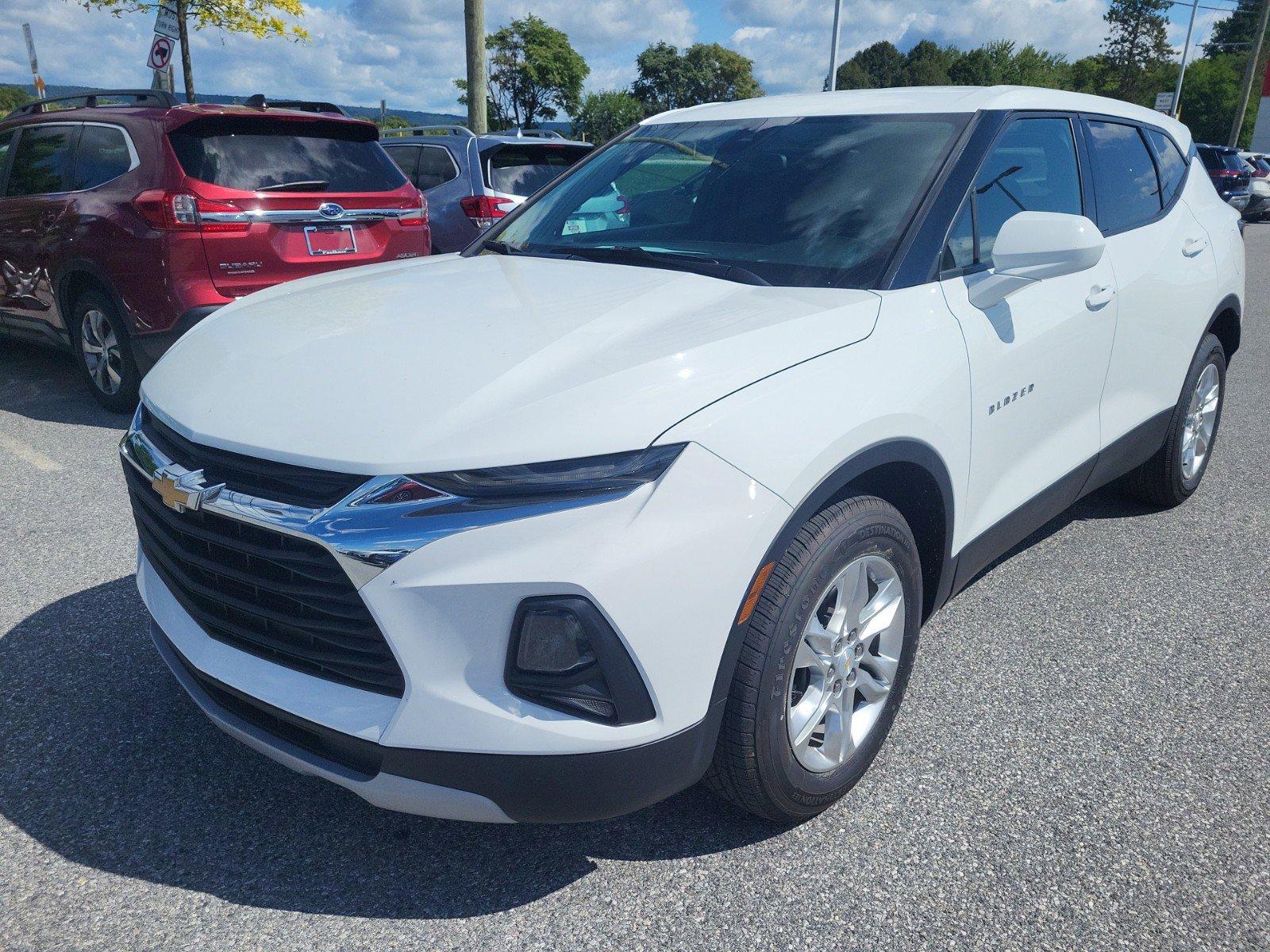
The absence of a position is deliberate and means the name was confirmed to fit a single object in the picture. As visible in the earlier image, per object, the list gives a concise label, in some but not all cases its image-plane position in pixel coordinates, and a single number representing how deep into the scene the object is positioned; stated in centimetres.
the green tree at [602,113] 7438
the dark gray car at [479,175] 822
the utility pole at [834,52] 2584
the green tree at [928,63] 8588
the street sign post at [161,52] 1114
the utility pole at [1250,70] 4050
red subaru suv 543
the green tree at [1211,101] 6481
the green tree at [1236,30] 8075
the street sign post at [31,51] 3422
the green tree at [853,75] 9891
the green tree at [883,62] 10206
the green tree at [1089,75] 6675
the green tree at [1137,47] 6266
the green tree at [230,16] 1433
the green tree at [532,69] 6919
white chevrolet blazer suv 182
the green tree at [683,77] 10094
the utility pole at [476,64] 1232
